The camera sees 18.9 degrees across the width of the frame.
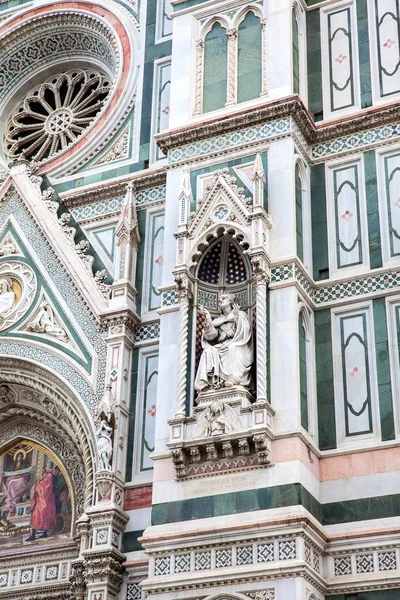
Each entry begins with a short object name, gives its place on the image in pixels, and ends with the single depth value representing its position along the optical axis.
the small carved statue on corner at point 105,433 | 15.96
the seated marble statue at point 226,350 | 15.06
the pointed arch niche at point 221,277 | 15.88
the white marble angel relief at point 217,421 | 14.60
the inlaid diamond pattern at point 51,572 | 16.30
